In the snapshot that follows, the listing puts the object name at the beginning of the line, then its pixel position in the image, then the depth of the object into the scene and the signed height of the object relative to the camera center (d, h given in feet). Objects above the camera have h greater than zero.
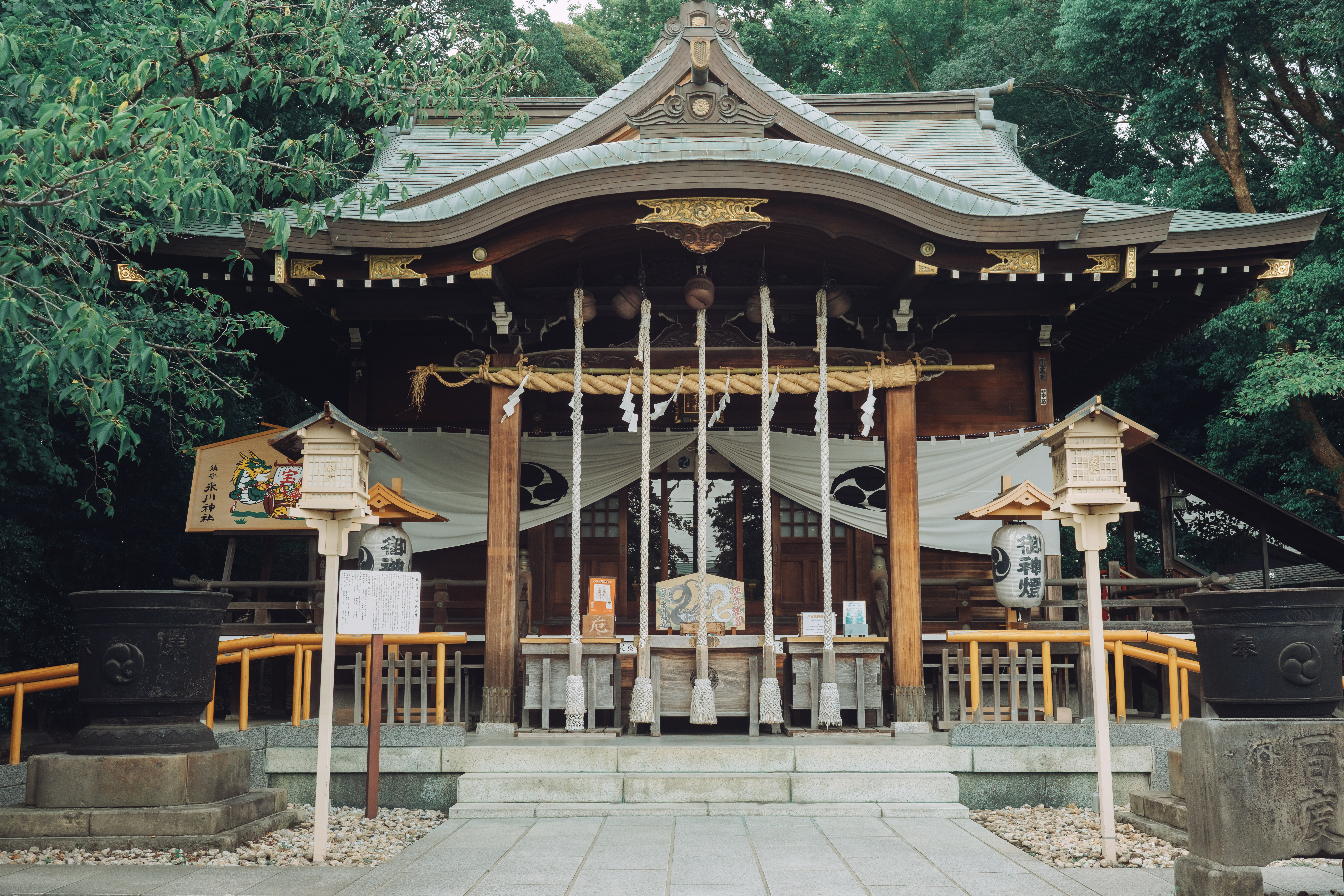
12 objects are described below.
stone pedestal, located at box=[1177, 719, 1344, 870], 14.01 -2.86
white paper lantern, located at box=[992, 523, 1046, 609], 28.07 +0.66
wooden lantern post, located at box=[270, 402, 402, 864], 18.34 +1.92
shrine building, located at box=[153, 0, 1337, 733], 25.27 +7.49
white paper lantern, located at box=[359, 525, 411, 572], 27.78 +1.16
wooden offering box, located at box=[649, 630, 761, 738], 25.20 -2.09
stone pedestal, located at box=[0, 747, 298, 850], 17.90 -3.98
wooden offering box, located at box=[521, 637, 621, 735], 25.18 -2.13
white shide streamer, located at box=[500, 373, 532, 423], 27.17 +5.19
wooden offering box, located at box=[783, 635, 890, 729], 25.29 -2.08
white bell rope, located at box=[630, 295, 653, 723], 24.30 -1.97
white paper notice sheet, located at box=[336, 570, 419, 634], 20.01 -0.24
